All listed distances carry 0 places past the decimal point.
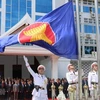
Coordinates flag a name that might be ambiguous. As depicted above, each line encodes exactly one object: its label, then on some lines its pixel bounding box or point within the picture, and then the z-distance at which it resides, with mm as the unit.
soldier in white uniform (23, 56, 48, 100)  7324
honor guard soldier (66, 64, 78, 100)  9430
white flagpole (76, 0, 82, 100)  6707
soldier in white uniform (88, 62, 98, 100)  9133
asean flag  6871
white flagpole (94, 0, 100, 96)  6621
